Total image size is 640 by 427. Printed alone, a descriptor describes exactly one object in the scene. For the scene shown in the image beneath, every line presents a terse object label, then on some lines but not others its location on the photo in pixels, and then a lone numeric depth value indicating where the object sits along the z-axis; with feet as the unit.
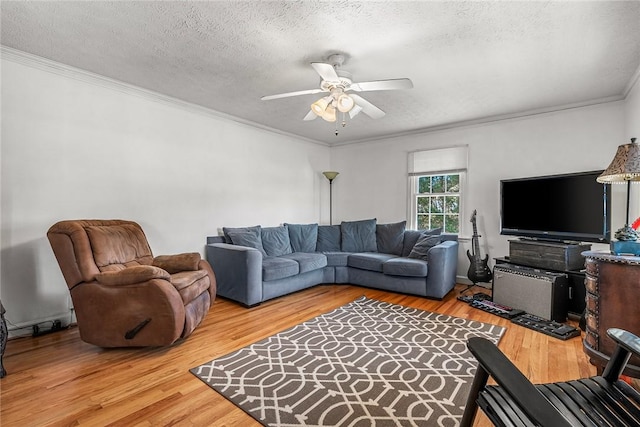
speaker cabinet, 10.00
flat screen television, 9.85
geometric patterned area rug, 5.50
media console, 10.05
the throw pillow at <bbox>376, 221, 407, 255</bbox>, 15.37
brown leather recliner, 7.61
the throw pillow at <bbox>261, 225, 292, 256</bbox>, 14.26
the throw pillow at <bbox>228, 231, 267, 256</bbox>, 13.12
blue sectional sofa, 11.76
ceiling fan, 7.73
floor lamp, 19.64
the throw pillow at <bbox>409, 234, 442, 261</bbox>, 13.34
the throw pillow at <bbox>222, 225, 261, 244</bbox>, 13.38
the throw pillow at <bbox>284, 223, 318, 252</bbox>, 15.75
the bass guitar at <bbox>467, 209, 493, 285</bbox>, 13.17
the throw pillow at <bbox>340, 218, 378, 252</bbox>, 16.12
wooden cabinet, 6.14
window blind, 14.99
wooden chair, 2.82
